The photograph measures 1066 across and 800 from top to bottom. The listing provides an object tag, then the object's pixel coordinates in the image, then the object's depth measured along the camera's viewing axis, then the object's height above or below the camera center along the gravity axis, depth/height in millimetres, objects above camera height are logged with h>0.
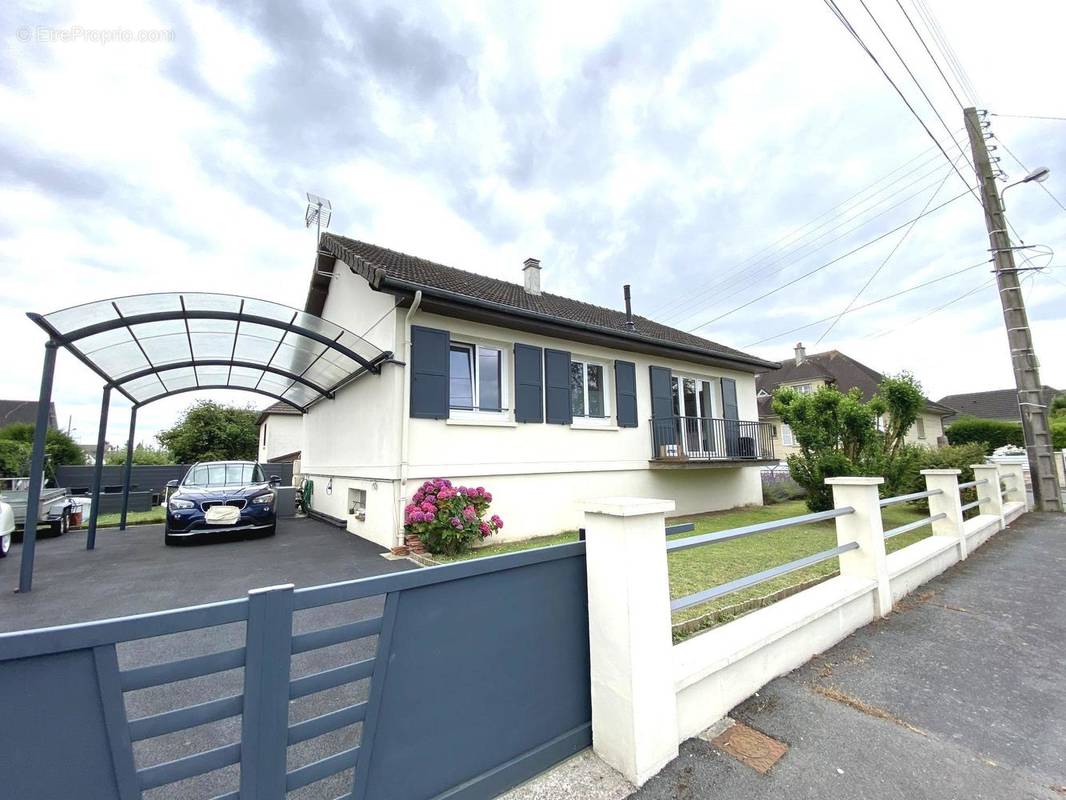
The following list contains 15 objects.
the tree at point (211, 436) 22969 +1226
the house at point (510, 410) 6977 +825
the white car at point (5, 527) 6927 -1035
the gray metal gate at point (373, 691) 1137 -792
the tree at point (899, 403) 8547 +798
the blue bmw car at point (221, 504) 7477 -809
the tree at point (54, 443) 18609 +867
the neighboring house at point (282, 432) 20828 +1197
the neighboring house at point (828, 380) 26328 +4055
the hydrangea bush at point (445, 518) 6160 -929
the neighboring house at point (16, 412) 29375 +3567
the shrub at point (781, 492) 13070 -1435
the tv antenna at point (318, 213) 10656 +5969
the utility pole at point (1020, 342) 9367 +2192
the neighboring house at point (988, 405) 34866 +3067
